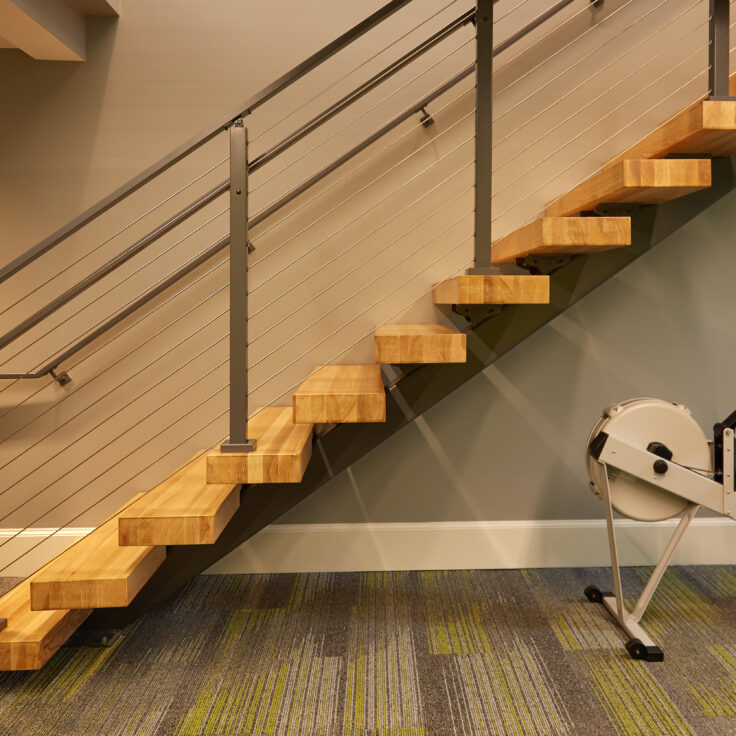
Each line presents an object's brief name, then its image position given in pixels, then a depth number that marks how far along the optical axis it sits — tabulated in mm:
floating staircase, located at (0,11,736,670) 1862
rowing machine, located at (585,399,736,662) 2322
